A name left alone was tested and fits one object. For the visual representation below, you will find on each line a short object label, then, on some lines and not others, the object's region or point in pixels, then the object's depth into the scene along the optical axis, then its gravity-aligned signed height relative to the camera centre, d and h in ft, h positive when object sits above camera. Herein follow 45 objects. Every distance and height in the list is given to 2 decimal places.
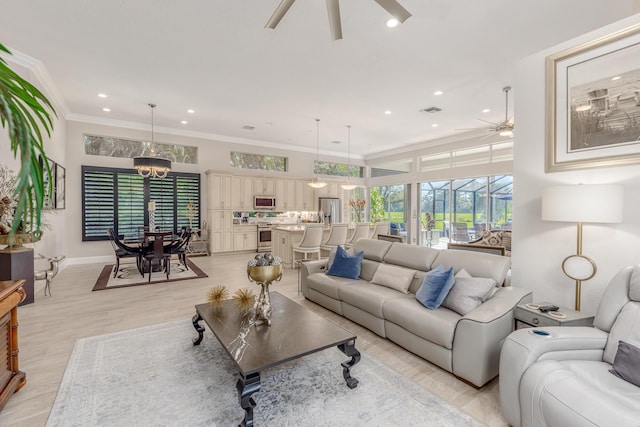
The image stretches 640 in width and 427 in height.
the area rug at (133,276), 16.70 -4.05
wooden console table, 6.65 -3.16
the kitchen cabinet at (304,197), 32.07 +1.68
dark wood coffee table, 6.13 -3.15
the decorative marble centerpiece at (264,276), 7.97 -1.73
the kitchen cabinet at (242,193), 27.89 +1.84
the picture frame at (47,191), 16.08 +1.14
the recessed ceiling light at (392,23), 10.73 +6.98
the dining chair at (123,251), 17.78 -2.44
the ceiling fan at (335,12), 7.67 +5.39
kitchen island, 21.62 -2.06
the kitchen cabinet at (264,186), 29.32 +2.60
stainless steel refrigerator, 33.30 +0.42
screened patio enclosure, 25.49 +0.53
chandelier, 19.08 +3.12
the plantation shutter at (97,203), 22.71 +0.64
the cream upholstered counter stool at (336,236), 20.88 -1.65
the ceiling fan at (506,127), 16.95 +5.05
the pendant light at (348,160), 27.27 +6.58
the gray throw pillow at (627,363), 5.23 -2.70
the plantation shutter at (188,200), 26.48 +1.06
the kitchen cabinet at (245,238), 28.04 -2.50
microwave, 29.19 +1.02
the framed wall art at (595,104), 7.43 +2.98
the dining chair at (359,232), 22.04 -1.45
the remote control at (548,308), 7.54 -2.40
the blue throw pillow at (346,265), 12.93 -2.31
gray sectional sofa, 7.43 -2.98
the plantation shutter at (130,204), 23.98 +0.60
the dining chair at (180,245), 18.72 -2.20
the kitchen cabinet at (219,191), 26.66 +1.93
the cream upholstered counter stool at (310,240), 19.89 -1.86
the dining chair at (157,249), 17.49 -2.23
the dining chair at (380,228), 22.62 -1.19
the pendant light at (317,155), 25.46 +6.75
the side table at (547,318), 7.03 -2.53
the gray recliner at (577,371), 4.72 -2.94
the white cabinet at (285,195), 30.71 +1.87
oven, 29.45 -2.56
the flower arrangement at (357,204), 26.35 +0.81
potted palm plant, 2.13 +0.55
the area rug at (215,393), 6.45 -4.44
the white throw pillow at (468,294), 8.55 -2.37
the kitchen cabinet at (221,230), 26.76 -1.67
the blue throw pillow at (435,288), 9.05 -2.33
